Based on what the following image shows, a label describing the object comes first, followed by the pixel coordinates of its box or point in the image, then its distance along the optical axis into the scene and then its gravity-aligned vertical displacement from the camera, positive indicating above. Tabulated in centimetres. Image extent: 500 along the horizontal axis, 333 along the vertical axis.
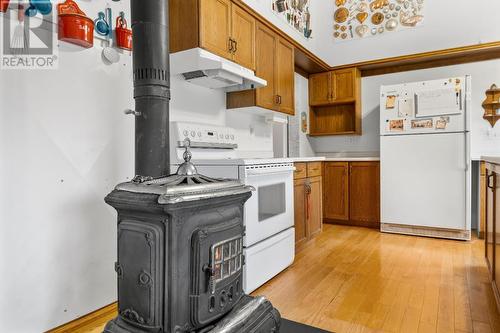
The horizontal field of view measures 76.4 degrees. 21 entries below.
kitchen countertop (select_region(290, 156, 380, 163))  345 +0
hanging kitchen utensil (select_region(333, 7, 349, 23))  468 +214
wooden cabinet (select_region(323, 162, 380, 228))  414 -45
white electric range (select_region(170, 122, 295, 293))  216 -25
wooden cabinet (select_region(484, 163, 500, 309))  185 -43
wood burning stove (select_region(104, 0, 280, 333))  125 -31
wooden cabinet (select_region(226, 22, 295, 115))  295 +85
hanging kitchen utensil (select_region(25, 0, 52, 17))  152 +75
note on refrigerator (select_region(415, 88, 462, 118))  351 +64
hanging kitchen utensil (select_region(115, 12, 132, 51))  194 +78
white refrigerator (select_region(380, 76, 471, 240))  350 +1
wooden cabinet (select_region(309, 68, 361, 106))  453 +107
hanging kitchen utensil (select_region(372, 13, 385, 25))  447 +199
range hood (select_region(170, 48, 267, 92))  221 +67
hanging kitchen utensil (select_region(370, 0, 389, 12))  445 +218
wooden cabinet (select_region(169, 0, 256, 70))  223 +100
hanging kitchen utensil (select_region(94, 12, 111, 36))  182 +79
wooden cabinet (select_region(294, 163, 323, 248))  317 -45
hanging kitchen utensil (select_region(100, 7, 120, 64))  189 +69
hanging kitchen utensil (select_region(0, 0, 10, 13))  144 +72
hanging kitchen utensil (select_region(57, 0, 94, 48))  163 +71
